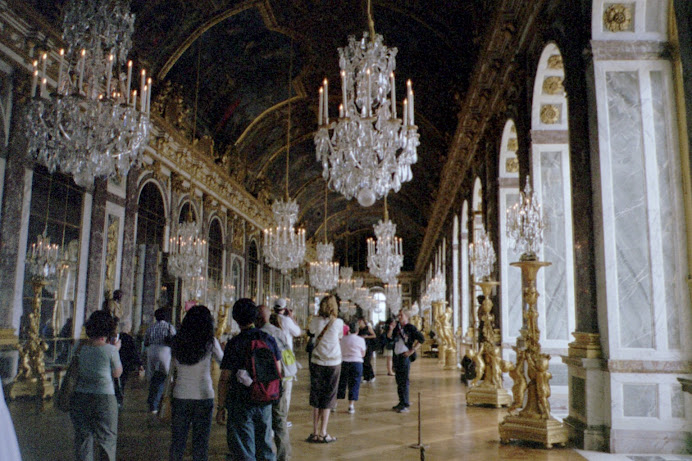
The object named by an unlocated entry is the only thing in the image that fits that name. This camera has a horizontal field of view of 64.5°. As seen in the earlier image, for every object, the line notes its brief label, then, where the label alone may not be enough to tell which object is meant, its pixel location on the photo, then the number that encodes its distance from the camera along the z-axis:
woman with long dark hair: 3.68
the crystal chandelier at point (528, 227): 5.81
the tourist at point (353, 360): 7.32
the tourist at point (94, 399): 3.59
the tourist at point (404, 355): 7.56
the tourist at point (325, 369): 5.57
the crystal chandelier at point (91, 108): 5.32
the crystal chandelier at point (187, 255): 10.77
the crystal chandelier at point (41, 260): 7.91
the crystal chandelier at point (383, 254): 10.87
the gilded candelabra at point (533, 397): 5.45
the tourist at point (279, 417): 4.67
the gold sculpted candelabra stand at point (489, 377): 7.93
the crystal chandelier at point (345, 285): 26.83
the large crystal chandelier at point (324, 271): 14.16
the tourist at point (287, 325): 5.71
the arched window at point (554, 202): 7.87
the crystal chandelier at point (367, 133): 5.34
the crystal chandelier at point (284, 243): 10.84
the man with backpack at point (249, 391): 3.70
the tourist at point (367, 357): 11.31
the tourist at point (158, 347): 6.77
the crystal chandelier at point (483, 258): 8.62
